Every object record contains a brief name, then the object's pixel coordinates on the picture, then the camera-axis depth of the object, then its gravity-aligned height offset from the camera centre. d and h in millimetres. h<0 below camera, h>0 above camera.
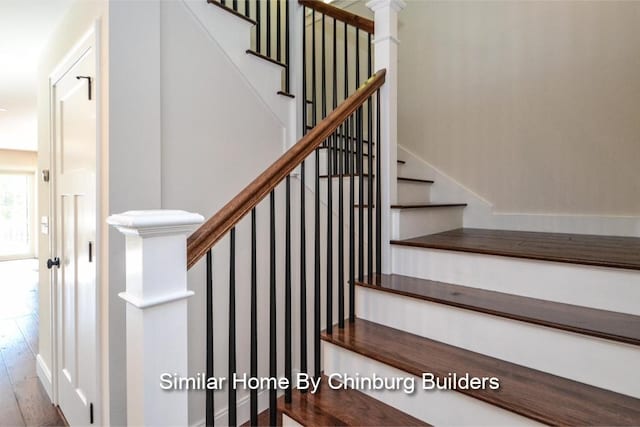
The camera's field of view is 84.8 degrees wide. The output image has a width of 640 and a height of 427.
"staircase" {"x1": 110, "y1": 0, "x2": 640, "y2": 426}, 1027 -396
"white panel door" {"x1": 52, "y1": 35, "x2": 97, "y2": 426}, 1639 -129
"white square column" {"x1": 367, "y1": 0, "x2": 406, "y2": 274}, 1784 +572
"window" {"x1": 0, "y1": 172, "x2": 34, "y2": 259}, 7777 -110
